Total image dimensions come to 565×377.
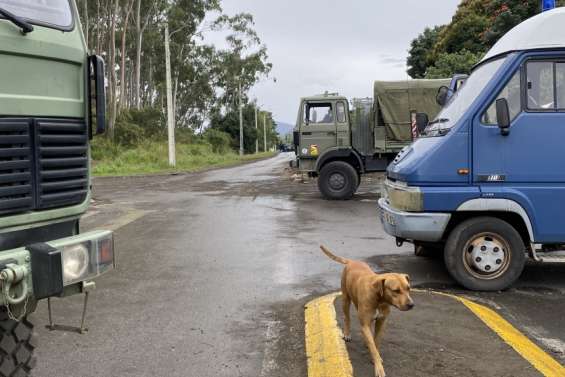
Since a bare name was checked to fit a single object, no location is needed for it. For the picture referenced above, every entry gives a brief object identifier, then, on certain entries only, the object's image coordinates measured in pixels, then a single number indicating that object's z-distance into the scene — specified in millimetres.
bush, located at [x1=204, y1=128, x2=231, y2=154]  53688
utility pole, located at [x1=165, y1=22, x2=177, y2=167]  30312
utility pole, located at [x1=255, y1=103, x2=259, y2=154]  70000
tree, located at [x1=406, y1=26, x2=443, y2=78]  32031
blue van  5855
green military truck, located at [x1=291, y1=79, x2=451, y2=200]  14516
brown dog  3568
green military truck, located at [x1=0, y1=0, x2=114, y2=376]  2975
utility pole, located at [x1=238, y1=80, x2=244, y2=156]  56594
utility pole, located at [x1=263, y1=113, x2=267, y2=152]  82812
